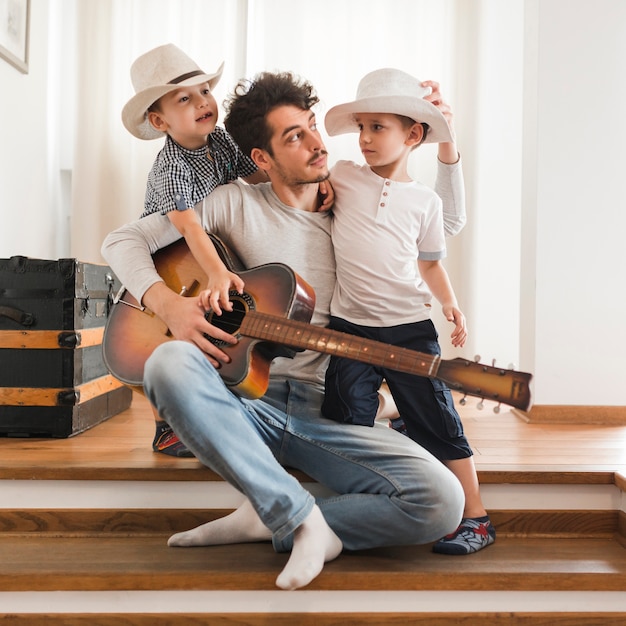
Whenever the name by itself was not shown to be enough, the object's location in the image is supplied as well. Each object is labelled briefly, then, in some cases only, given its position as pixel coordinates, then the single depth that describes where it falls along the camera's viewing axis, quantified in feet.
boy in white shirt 5.15
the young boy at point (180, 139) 5.55
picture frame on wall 8.71
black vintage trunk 6.98
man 4.46
